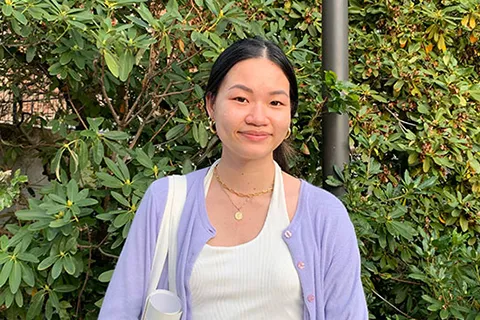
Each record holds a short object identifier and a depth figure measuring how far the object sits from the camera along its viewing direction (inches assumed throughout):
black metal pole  104.6
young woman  65.9
